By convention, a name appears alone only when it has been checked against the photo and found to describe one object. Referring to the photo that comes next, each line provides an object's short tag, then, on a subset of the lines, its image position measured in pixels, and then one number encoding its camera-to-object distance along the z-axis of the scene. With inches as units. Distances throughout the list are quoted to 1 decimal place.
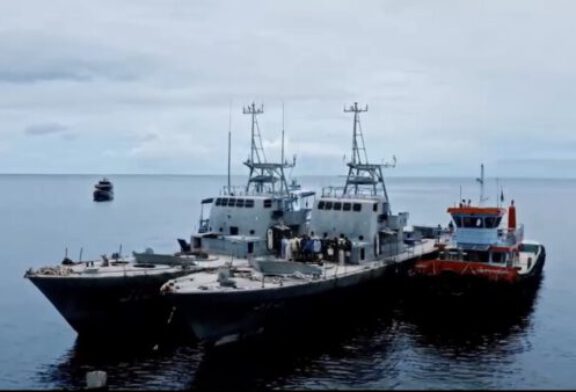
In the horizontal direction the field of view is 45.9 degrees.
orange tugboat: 1831.9
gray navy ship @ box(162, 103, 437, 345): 1381.6
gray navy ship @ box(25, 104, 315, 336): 1508.4
